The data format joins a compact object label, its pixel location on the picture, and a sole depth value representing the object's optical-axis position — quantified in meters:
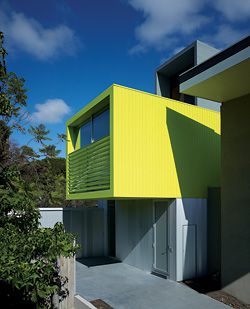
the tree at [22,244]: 2.70
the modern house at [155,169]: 7.08
